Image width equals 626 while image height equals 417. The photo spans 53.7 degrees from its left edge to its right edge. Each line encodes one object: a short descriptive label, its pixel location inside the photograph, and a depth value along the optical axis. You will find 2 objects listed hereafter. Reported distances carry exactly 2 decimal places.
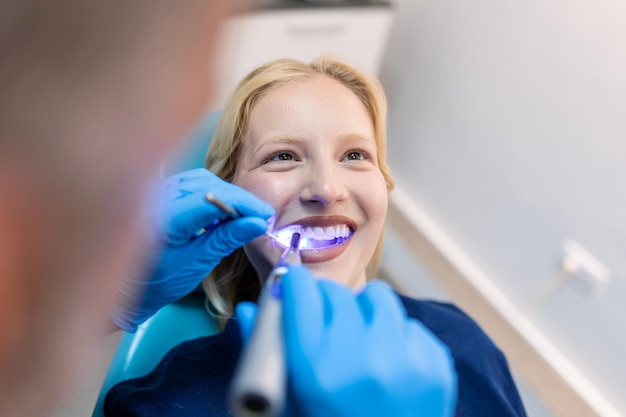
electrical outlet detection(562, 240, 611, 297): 1.85
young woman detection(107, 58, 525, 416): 1.17
